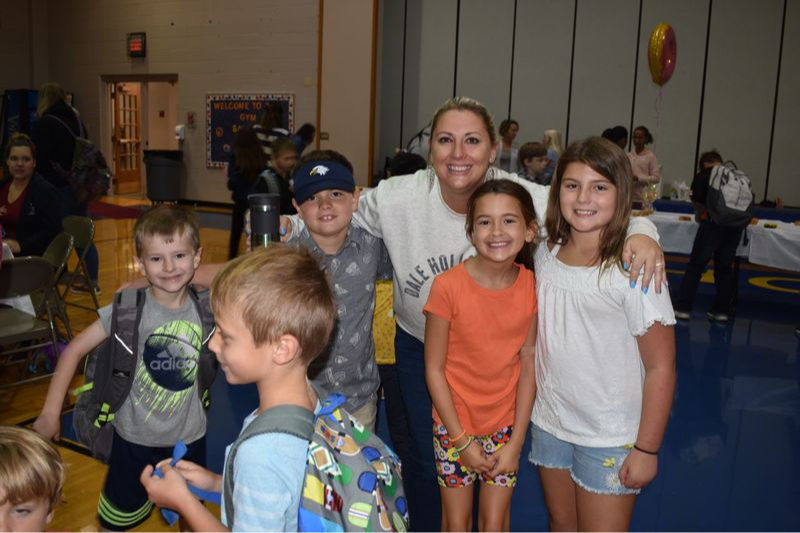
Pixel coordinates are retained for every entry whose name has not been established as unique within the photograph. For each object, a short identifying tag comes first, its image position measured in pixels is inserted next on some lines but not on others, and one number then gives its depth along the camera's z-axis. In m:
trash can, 12.88
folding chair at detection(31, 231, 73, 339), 4.18
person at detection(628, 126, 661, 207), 9.06
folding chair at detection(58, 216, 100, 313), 4.96
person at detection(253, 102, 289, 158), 7.46
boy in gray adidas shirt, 2.06
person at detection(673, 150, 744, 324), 6.42
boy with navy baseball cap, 2.03
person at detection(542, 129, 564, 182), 8.35
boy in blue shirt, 1.18
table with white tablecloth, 6.29
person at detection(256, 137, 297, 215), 5.82
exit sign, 13.88
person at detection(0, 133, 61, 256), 4.38
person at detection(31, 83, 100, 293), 5.93
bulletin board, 12.57
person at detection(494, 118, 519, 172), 9.23
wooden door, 14.97
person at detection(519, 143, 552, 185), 6.70
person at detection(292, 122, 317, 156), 8.60
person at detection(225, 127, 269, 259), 6.77
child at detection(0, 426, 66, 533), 1.27
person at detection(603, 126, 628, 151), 7.80
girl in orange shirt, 1.89
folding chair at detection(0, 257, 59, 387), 3.50
